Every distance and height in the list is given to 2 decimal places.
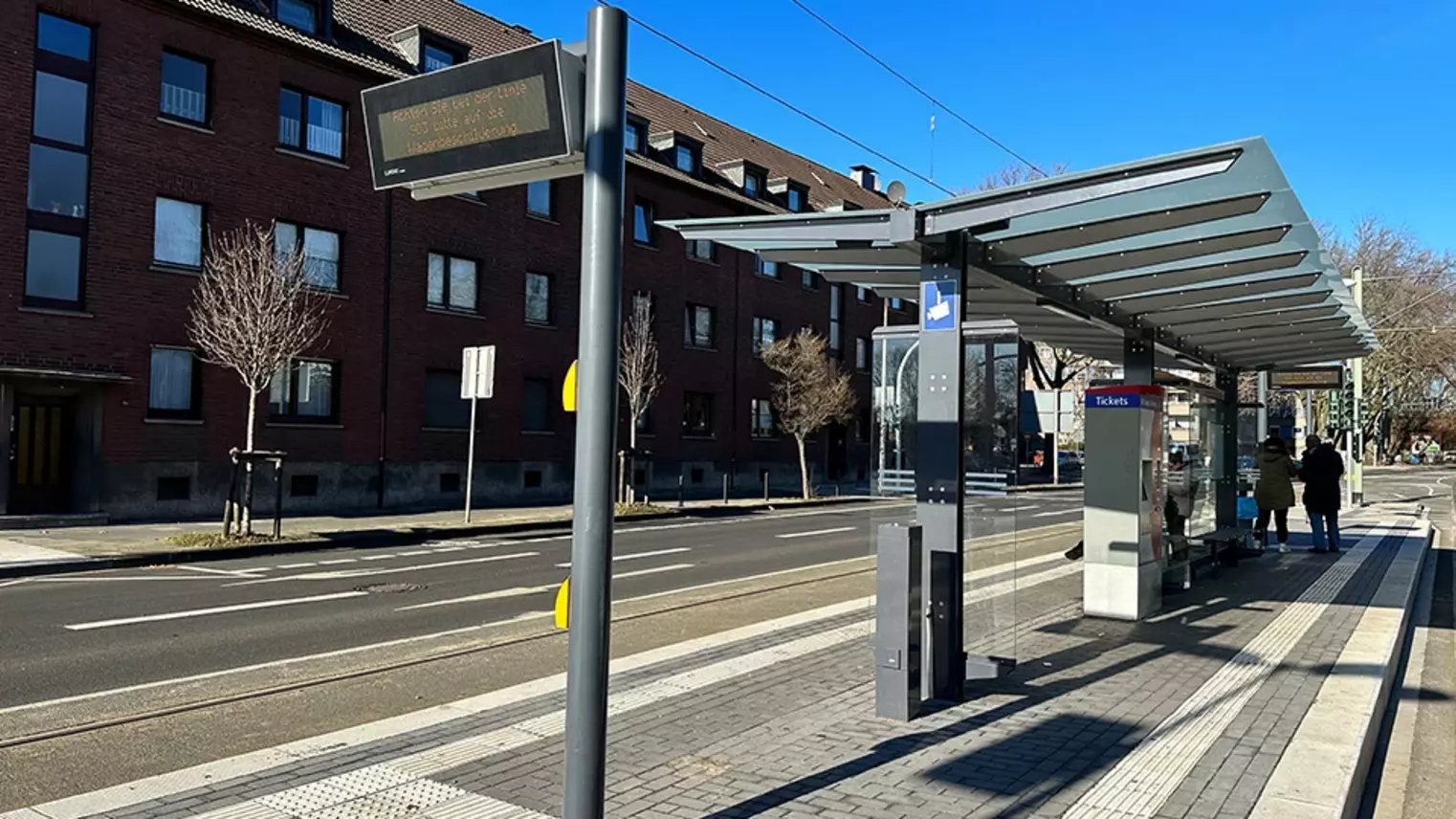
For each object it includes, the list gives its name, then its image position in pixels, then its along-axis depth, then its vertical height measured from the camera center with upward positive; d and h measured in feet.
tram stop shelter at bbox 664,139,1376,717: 17.49 +4.27
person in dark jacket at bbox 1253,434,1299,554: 49.80 -1.47
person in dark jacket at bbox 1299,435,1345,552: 49.16 -1.62
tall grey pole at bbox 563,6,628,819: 10.66 +0.28
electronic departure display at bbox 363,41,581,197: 11.16 +3.78
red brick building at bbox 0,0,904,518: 59.67 +12.52
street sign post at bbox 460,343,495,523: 64.69 +4.31
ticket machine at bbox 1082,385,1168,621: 27.84 -1.29
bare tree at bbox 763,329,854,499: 103.50 +6.24
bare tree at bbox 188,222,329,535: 53.62 +7.24
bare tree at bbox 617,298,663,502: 87.76 +6.88
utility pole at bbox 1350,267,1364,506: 88.48 +1.47
